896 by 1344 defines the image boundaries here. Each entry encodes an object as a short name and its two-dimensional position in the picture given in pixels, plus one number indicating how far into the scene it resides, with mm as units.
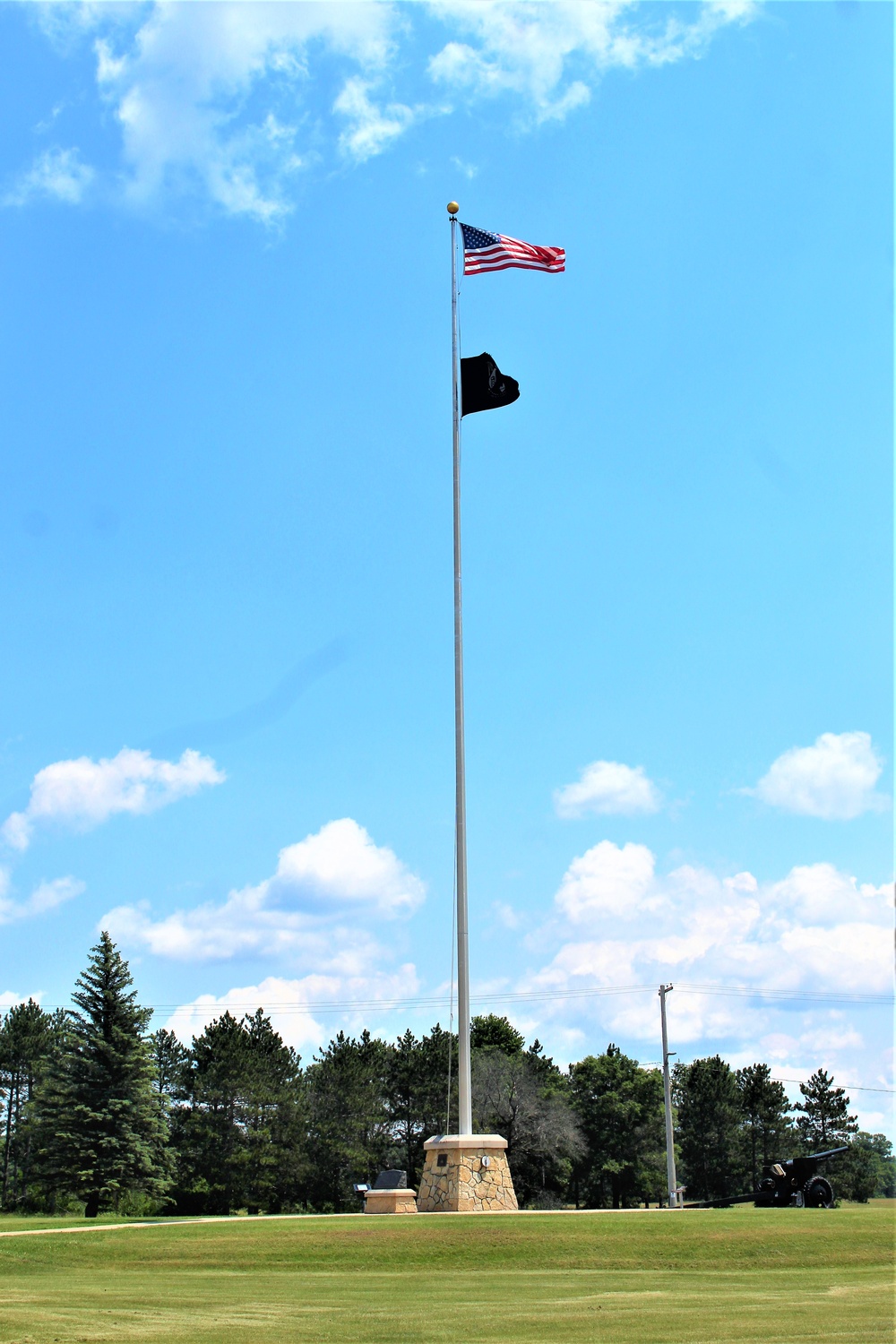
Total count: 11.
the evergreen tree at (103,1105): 38844
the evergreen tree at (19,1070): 59438
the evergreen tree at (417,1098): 58375
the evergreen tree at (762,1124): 67688
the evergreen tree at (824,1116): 69875
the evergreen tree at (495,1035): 65875
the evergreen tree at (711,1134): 66250
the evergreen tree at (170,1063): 59156
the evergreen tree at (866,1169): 65875
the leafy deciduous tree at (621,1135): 62750
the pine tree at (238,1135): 51469
